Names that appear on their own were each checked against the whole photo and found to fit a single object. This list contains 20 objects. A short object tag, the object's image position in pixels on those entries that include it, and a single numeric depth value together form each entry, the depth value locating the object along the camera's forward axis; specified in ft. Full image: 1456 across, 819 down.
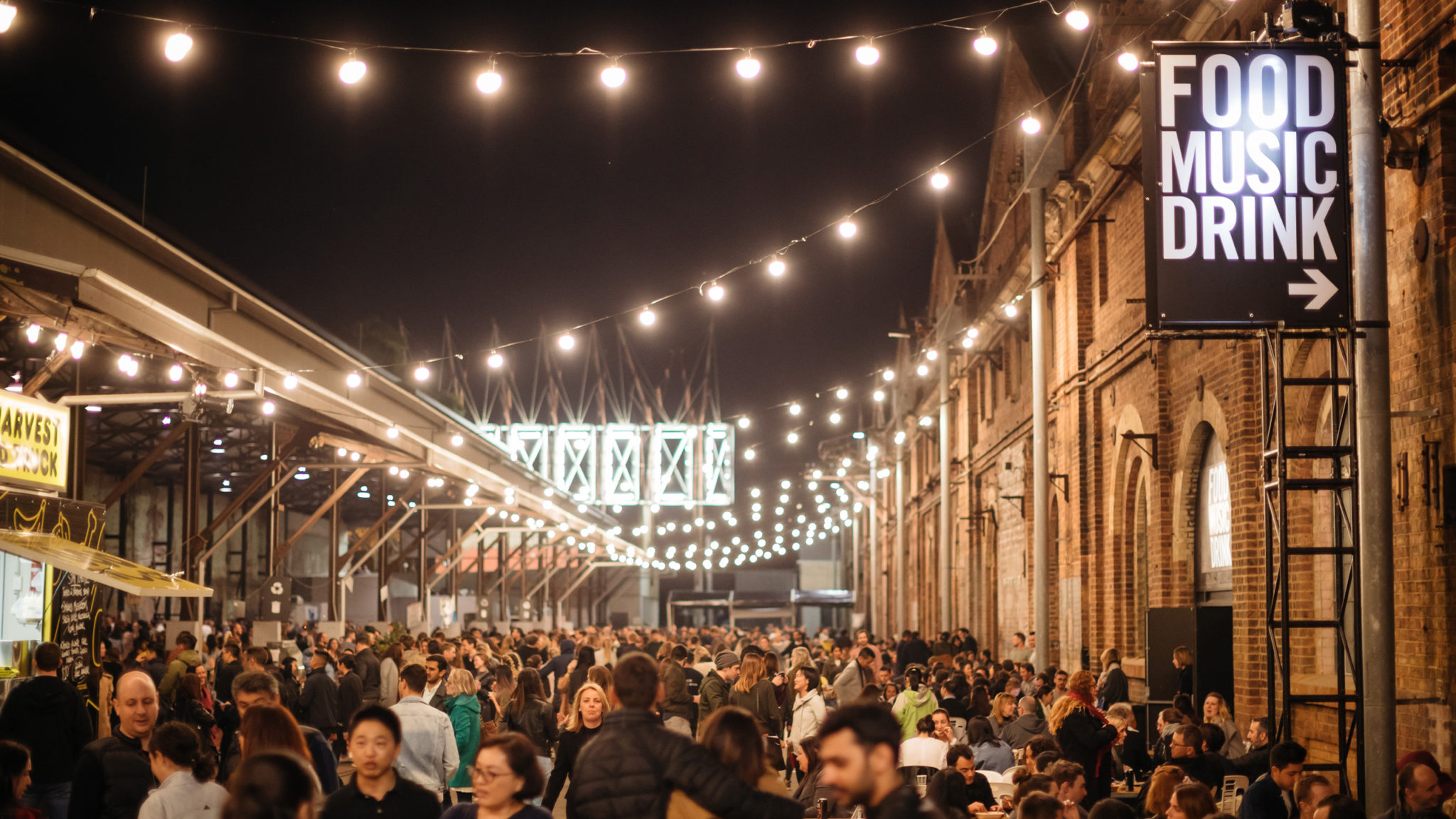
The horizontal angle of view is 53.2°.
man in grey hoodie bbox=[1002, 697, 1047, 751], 43.96
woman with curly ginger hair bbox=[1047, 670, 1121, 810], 36.47
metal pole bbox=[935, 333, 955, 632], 96.86
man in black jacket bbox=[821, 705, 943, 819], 14.30
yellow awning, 48.14
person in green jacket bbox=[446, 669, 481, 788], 37.04
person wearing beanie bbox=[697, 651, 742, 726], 49.19
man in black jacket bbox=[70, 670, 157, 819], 23.11
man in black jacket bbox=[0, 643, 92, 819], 32.76
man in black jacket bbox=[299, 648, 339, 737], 56.29
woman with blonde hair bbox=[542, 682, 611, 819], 30.09
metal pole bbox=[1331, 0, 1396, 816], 30.17
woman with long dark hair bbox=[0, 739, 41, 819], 22.58
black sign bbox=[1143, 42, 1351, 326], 33.04
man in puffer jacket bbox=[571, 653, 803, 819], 17.15
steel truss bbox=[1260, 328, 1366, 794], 32.78
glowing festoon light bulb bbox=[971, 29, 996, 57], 42.11
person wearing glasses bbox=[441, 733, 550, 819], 18.71
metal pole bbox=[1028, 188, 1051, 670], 63.72
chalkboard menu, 53.88
